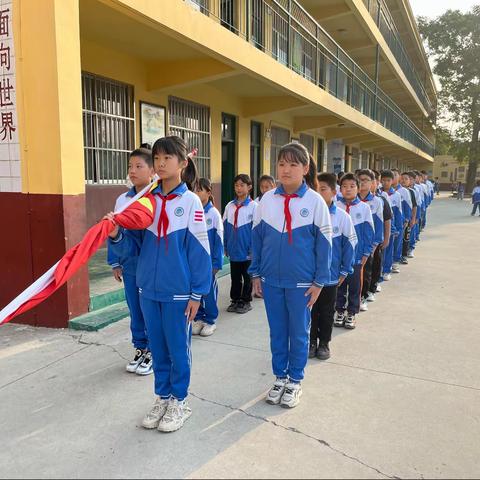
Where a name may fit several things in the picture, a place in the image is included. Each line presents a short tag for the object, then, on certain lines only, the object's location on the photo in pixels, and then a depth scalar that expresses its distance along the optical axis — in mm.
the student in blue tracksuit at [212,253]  4614
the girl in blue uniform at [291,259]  3113
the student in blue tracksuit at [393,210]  7355
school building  4488
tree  40938
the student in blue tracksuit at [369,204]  5602
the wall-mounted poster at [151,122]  8250
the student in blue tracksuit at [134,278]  3473
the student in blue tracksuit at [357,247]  4922
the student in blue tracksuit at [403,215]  8109
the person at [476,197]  20527
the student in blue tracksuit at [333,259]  4066
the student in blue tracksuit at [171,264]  2746
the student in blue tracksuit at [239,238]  5457
